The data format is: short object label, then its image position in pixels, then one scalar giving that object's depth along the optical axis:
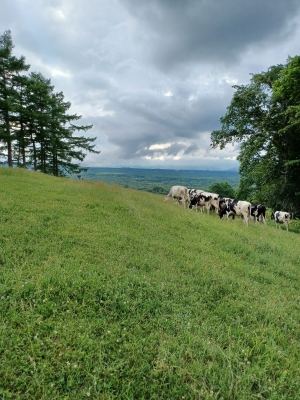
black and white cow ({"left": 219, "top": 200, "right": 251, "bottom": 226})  11.65
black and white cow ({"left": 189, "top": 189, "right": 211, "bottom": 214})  13.90
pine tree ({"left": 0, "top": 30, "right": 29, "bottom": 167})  18.25
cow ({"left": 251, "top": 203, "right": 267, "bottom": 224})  13.48
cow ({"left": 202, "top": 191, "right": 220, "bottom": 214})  13.66
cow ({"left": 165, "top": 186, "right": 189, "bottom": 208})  14.20
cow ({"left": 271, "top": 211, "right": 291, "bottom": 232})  14.81
